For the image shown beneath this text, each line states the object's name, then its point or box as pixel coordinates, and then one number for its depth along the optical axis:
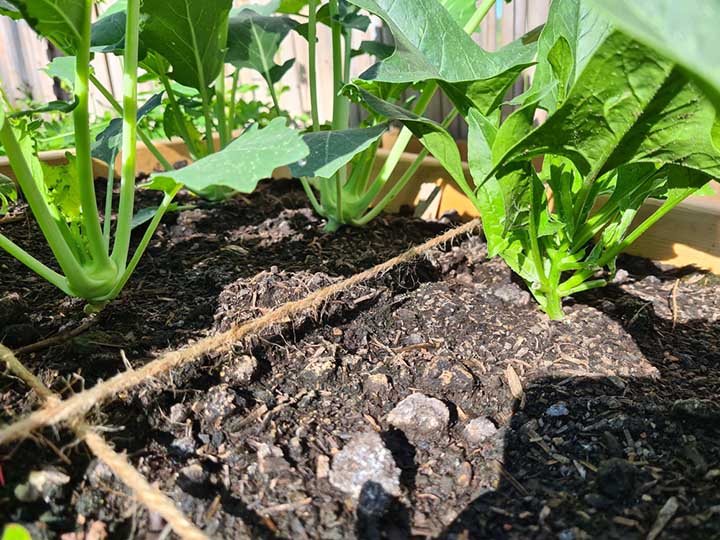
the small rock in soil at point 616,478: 0.14
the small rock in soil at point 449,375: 0.18
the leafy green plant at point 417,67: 0.19
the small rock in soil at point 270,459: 0.15
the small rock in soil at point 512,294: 0.24
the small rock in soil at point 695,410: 0.16
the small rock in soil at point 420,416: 0.17
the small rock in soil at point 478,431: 0.16
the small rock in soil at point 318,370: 0.19
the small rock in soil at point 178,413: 0.17
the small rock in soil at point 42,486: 0.13
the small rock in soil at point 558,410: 0.17
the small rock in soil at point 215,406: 0.17
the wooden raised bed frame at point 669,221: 0.27
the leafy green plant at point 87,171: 0.15
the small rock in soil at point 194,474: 0.14
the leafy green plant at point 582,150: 0.15
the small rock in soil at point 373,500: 0.14
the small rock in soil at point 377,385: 0.18
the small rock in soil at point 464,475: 0.15
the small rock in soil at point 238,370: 0.18
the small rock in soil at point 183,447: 0.16
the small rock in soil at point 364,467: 0.15
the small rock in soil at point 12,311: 0.20
